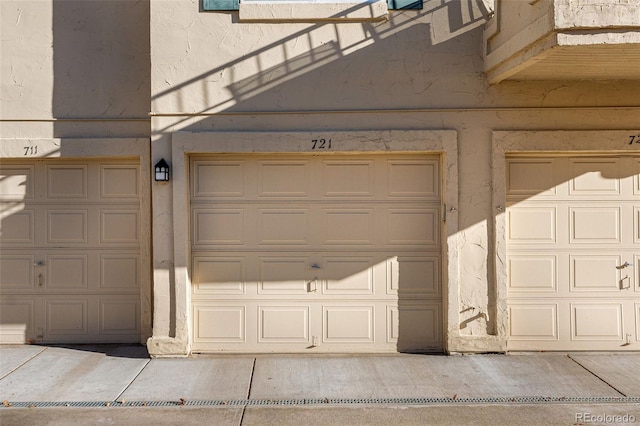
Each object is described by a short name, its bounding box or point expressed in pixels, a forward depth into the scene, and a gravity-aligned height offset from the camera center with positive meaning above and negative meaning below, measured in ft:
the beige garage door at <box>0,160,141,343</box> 23.12 -1.50
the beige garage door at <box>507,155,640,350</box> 21.63 -1.41
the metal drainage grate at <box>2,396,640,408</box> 16.72 -5.84
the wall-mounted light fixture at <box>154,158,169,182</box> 21.08 +1.88
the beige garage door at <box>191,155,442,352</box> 21.81 -1.34
